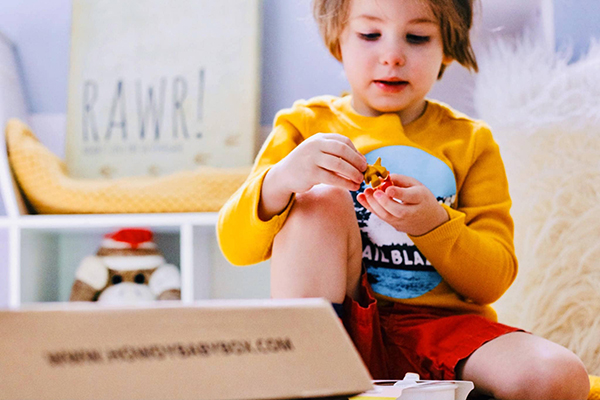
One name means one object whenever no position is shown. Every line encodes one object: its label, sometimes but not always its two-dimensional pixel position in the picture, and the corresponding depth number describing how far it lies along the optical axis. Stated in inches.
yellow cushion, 67.7
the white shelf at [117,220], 66.6
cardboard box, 34.5
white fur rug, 60.1
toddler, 50.3
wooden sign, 71.1
